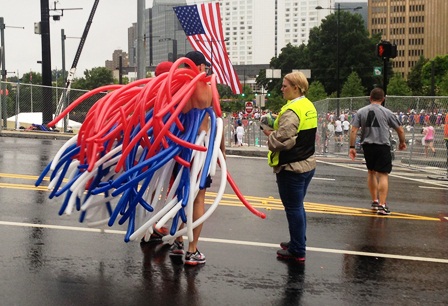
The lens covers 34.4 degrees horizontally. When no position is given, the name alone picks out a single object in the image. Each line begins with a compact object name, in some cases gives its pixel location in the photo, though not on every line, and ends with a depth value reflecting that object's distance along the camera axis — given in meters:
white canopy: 25.95
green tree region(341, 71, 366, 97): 79.50
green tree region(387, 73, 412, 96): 85.12
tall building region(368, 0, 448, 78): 176.75
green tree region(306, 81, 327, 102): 80.00
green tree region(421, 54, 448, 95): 103.25
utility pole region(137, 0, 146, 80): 20.58
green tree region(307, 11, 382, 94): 90.50
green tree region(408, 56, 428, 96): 109.01
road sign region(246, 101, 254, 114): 50.34
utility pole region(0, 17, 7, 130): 25.17
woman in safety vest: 6.39
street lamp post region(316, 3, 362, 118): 23.89
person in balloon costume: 5.64
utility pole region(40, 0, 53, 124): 29.89
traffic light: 19.30
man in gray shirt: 9.52
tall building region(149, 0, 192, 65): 177.25
